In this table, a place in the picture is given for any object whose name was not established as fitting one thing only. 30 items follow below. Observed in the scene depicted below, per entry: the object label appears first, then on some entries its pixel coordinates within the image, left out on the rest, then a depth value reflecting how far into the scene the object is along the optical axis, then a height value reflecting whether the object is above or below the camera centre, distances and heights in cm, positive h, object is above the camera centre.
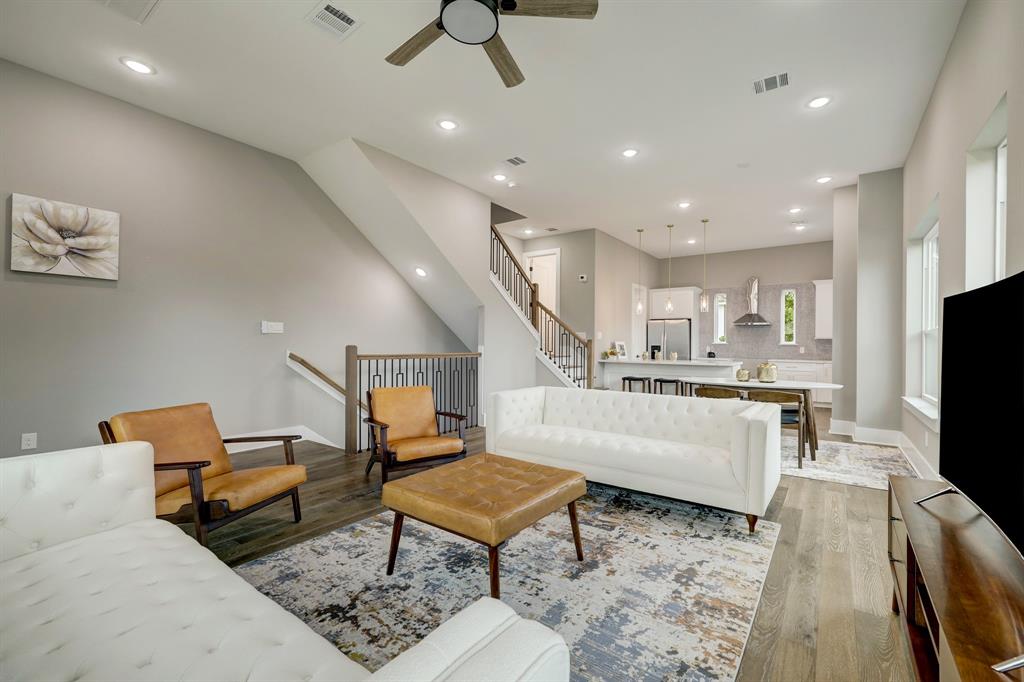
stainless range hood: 953 +70
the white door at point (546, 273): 888 +145
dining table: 455 -42
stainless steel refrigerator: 1002 +20
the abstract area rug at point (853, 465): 400 -115
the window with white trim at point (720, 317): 1027 +68
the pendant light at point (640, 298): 979 +105
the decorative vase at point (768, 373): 512 -30
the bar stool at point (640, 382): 713 -63
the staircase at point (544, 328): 685 +27
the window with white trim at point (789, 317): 937 +64
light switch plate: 512 +15
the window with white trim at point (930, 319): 430 +30
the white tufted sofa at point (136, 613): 74 -76
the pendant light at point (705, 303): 1041 +100
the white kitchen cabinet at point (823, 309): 877 +77
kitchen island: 656 -37
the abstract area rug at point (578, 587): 177 -120
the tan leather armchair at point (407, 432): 355 -79
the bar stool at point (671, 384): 658 -64
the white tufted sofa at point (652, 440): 285 -74
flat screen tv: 127 -18
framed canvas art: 358 +83
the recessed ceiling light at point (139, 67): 347 +214
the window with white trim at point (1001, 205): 264 +88
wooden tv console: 102 -67
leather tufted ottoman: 199 -77
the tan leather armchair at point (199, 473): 239 -82
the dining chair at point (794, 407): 432 -59
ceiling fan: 230 +174
